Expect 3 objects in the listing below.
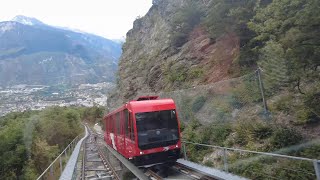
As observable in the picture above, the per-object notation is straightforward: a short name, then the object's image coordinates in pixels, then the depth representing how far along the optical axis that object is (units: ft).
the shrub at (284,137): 23.59
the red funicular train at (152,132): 30.74
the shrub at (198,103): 41.12
